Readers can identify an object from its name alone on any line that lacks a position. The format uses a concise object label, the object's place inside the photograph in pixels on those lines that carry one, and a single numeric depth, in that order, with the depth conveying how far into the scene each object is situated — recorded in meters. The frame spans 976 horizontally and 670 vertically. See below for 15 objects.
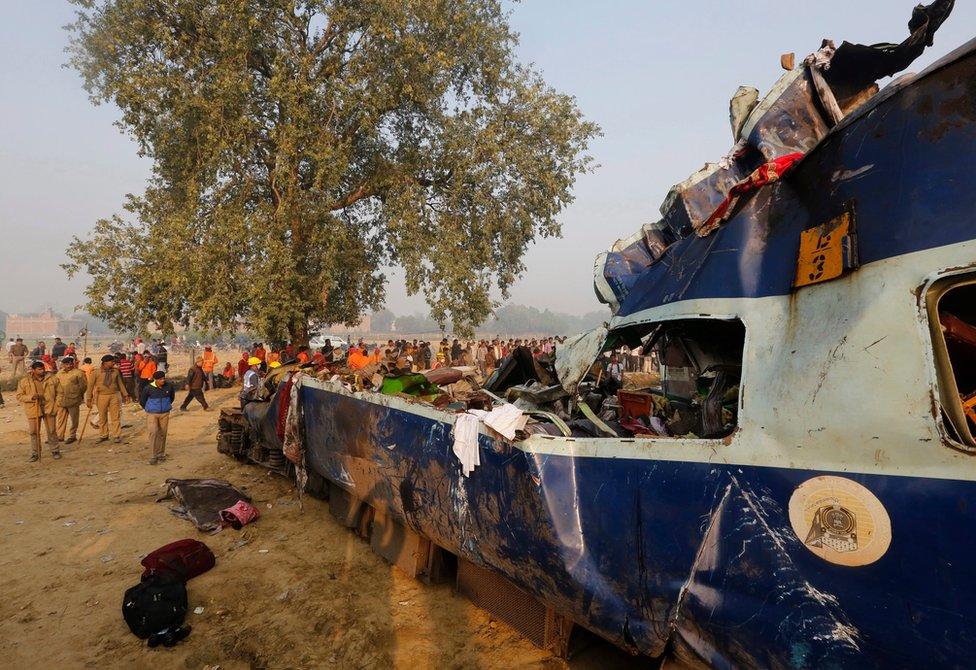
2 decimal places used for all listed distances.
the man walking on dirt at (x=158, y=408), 8.64
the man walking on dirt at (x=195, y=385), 14.23
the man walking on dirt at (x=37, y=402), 8.63
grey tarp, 5.93
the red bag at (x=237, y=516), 5.87
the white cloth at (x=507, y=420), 3.06
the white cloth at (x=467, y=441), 3.40
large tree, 12.52
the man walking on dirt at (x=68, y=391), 9.55
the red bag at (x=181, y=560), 4.50
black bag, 3.77
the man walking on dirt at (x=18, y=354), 18.62
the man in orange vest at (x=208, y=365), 17.05
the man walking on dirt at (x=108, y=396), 10.42
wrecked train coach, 1.79
